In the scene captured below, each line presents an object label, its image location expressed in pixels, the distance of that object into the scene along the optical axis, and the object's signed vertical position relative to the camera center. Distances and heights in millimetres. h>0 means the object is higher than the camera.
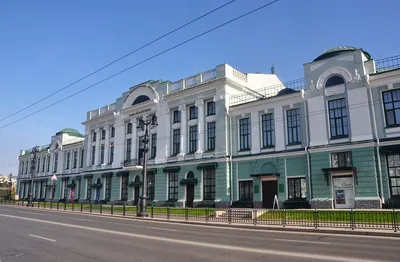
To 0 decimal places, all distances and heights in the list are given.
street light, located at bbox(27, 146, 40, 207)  46575 -1481
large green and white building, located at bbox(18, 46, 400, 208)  25978 +5136
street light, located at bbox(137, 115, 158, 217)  26156 -787
